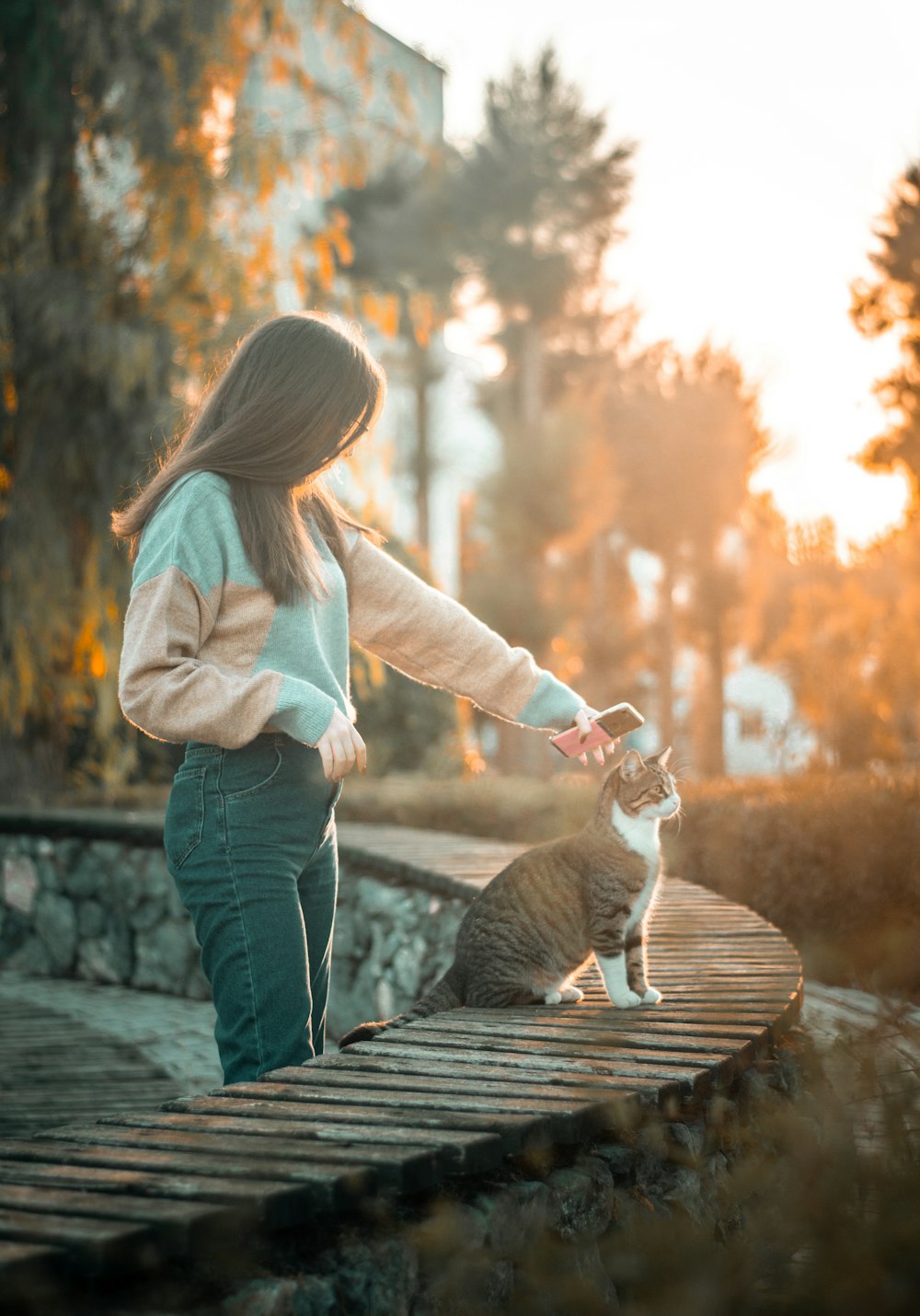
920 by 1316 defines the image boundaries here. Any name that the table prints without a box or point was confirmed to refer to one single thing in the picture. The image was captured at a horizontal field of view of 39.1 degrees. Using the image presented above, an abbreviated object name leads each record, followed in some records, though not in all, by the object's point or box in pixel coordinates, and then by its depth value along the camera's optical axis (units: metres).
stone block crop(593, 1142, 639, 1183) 2.43
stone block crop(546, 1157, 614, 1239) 2.25
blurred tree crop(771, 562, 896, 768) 17.00
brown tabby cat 3.33
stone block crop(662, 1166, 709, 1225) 2.54
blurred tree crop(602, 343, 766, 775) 25.09
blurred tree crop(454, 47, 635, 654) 24.38
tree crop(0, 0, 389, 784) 8.28
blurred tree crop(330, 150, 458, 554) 24.16
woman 2.57
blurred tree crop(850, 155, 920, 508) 15.52
